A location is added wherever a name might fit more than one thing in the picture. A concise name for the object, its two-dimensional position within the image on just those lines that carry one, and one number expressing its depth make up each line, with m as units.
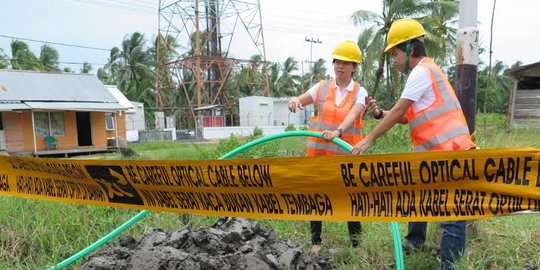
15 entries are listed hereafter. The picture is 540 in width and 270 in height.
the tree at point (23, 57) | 31.23
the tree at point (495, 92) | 45.53
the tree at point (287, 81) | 50.25
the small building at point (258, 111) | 35.75
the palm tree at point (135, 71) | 40.44
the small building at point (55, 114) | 18.69
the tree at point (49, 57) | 36.19
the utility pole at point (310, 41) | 46.81
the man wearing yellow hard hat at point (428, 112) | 2.68
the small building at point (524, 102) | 14.77
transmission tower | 36.41
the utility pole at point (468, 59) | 3.26
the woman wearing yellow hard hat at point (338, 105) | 3.35
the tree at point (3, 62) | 29.70
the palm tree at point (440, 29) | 19.83
